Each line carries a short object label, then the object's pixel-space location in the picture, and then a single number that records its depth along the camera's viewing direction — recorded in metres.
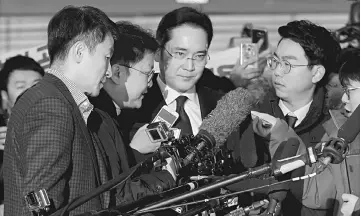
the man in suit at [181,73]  4.71
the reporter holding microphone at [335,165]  4.32
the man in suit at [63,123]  3.19
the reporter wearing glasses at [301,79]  4.89
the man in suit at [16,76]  6.01
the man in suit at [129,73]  4.35
